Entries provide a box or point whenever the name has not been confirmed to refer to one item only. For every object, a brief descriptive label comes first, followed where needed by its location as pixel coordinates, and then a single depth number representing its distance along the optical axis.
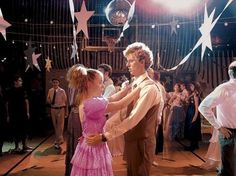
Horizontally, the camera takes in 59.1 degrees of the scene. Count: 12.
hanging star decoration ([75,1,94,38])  3.19
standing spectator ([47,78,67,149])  4.66
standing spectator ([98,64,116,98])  3.48
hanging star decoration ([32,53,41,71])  5.03
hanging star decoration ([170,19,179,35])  4.73
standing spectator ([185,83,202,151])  4.56
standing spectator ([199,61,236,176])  2.22
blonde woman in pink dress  1.73
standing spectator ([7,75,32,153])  4.28
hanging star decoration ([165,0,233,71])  2.62
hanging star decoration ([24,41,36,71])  5.00
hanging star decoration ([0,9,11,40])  2.34
